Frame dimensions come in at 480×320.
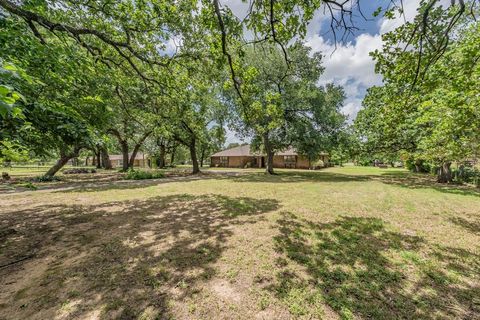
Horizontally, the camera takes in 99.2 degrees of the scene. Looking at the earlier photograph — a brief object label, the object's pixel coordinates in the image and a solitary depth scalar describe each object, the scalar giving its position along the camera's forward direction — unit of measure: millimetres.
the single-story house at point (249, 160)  37456
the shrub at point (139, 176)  18016
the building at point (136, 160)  53506
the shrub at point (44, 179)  15647
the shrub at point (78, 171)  25109
